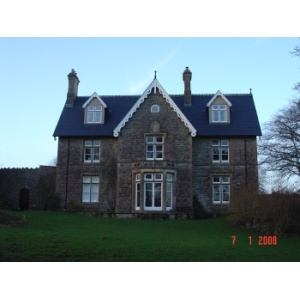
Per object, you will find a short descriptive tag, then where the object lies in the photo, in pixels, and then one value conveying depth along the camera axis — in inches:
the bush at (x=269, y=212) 834.2
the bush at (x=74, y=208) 1307.8
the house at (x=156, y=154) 1242.0
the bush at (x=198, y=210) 1238.3
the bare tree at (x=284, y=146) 1577.3
